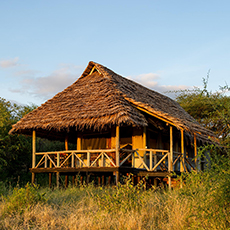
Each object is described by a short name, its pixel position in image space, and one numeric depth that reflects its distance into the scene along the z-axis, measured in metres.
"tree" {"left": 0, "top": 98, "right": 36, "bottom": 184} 17.00
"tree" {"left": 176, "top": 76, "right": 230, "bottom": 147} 24.55
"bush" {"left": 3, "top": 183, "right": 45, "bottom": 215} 7.72
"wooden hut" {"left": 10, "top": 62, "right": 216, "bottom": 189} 11.69
